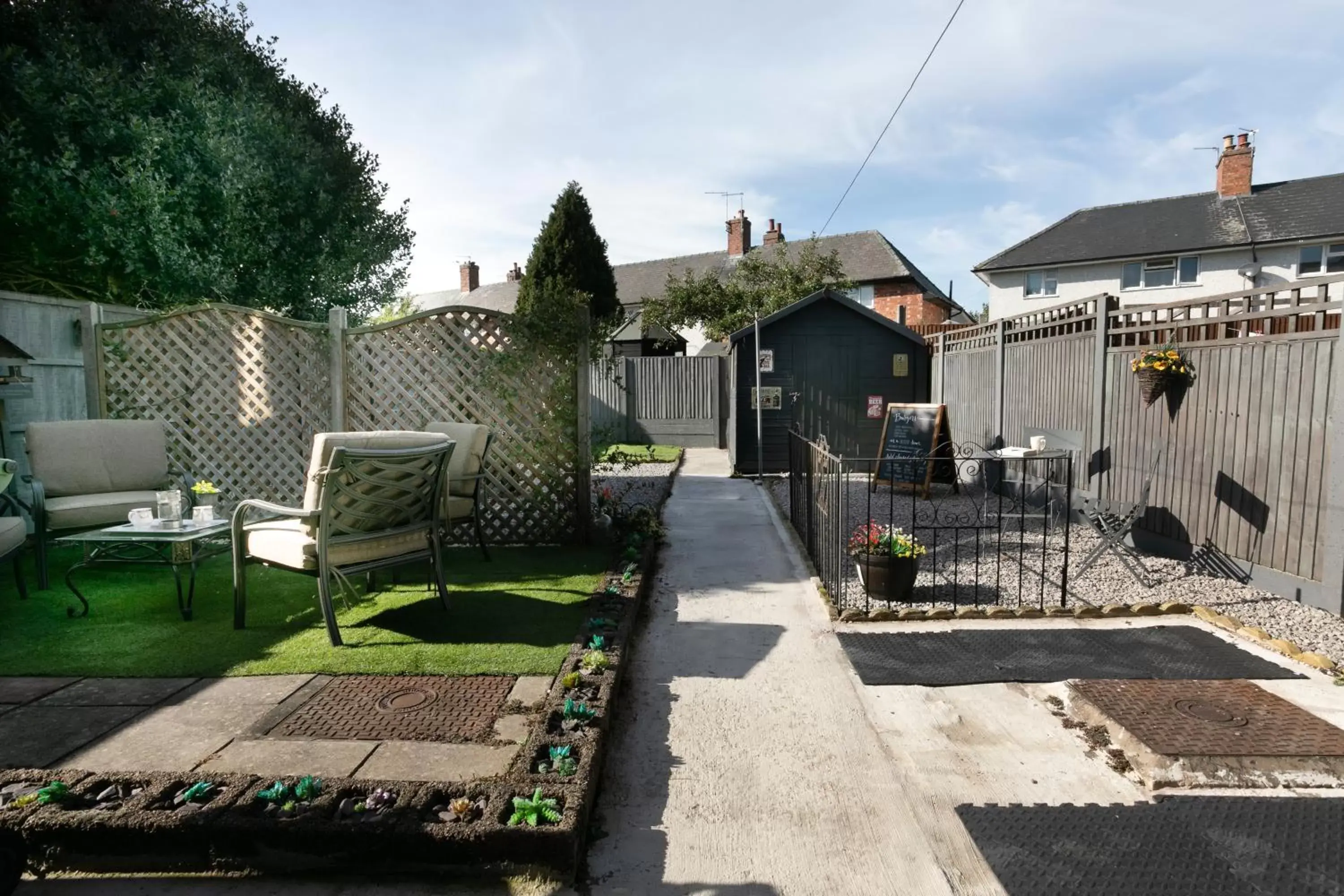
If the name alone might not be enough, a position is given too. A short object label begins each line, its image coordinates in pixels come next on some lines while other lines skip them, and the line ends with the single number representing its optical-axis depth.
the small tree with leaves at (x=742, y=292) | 20.88
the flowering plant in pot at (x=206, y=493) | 4.55
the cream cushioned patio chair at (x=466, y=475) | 5.36
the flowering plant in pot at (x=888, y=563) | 4.57
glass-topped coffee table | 4.14
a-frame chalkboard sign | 8.84
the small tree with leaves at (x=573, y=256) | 20.67
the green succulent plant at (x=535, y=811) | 2.02
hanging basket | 5.49
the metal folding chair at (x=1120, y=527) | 5.19
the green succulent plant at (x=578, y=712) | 2.67
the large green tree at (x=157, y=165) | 7.54
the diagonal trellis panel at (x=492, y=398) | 5.80
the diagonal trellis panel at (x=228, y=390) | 6.04
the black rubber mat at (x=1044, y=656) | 3.34
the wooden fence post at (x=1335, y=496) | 4.10
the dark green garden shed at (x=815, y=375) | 10.77
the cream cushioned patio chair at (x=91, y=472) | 4.98
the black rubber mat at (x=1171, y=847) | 1.90
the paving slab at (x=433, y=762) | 2.37
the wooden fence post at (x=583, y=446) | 5.77
